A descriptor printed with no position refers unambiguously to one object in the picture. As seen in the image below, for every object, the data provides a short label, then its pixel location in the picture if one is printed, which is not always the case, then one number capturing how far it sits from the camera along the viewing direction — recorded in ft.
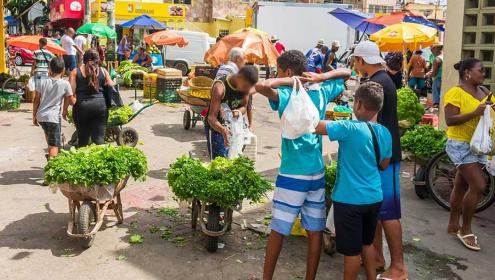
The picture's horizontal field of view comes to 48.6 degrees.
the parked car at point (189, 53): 85.40
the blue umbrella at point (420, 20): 55.01
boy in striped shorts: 13.75
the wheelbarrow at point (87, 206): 17.26
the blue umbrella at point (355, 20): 58.70
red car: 95.45
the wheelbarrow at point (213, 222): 17.22
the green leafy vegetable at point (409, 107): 28.09
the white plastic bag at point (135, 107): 31.99
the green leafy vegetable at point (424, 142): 23.53
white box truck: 114.32
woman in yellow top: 18.06
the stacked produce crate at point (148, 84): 53.26
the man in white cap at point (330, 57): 57.31
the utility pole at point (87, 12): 72.28
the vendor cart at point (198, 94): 34.94
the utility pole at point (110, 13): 72.23
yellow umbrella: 41.91
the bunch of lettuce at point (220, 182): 16.92
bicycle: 22.70
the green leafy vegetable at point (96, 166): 17.01
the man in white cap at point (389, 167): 15.12
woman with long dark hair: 22.29
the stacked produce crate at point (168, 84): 50.37
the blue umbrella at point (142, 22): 79.35
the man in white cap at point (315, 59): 51.65
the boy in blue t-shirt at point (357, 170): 13.01
